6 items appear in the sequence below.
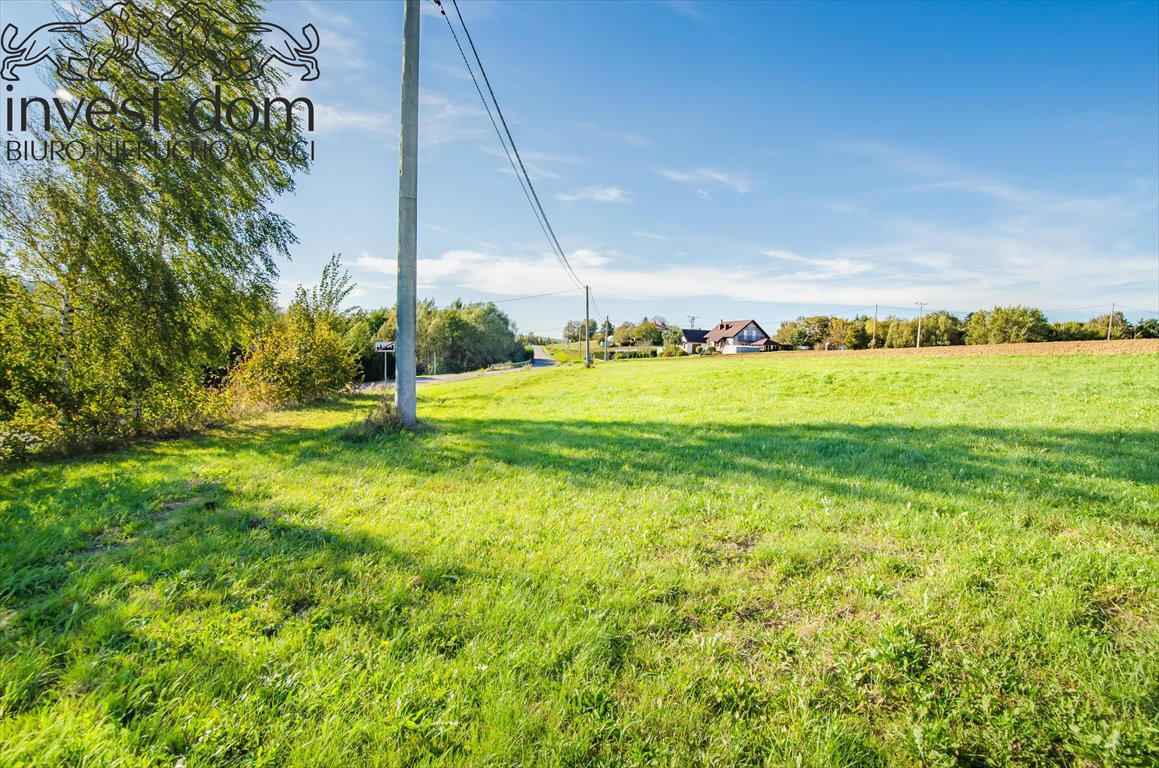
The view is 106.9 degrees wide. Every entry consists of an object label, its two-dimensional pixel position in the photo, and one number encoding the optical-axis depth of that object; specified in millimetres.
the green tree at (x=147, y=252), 7219
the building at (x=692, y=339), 93262
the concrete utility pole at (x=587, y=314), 41853
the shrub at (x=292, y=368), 13430
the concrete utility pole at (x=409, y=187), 7938
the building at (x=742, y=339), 90688
